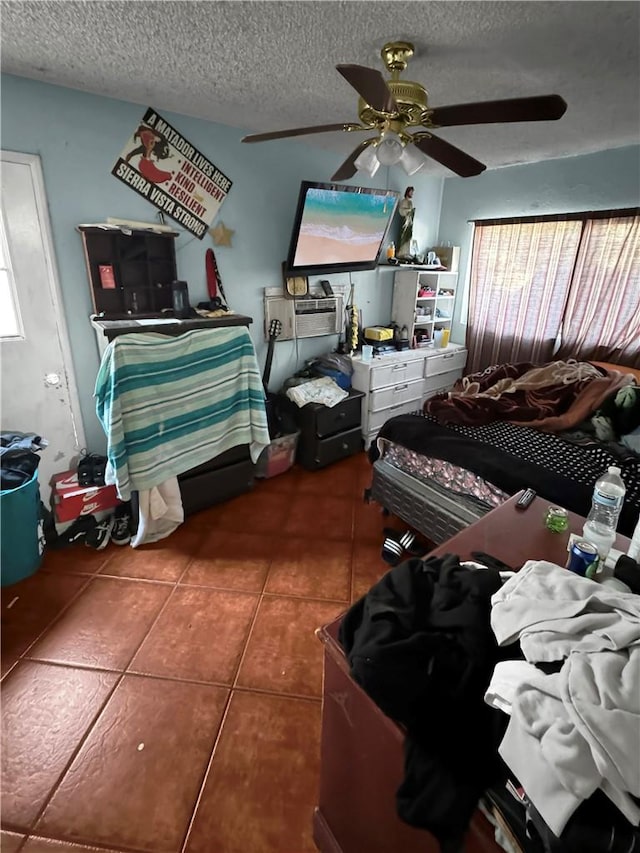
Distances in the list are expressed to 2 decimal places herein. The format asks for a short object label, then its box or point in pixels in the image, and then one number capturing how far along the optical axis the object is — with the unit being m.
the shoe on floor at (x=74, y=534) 2.25
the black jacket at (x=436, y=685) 0.62
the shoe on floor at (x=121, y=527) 2.30
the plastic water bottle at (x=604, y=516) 1.14
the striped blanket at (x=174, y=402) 2.01
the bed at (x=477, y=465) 1.80
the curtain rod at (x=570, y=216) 2.80
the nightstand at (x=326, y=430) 2.99
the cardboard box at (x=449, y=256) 3.81
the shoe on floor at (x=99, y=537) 2.25
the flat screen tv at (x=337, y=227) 2.71
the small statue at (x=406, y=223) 3.46
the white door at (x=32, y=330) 1.95
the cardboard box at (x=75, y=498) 2.22
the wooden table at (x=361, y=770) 0.77
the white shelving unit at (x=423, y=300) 3.68
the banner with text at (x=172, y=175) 2.22
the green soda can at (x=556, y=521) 1.31
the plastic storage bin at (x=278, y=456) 2.91
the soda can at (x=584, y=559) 1.02
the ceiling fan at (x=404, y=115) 1.23
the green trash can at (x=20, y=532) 1.89
